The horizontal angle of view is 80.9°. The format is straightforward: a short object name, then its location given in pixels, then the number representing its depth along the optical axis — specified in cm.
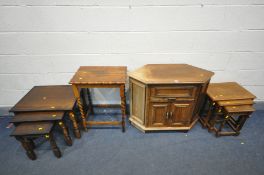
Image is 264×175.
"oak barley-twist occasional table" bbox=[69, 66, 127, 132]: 175
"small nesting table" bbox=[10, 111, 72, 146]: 171
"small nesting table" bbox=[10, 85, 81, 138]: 177
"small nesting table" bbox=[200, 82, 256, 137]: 192
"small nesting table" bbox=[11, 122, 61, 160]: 160
